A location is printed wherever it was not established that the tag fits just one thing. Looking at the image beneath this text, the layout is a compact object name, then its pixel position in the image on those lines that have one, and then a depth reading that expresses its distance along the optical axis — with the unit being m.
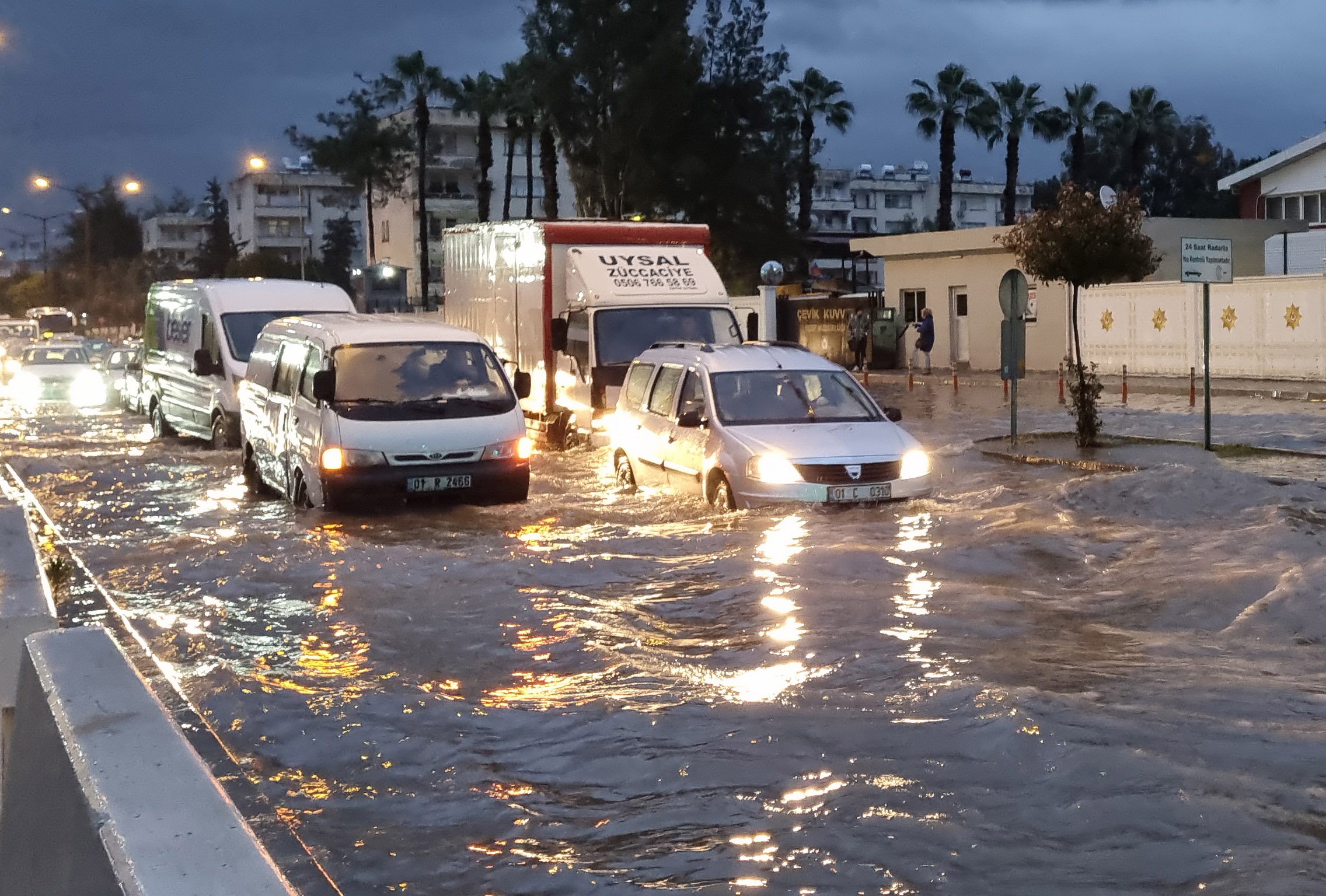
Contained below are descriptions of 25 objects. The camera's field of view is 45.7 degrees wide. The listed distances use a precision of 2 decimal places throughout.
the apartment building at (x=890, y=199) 124.38
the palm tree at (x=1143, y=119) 68.12
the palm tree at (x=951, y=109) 66.44
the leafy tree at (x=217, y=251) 83.00
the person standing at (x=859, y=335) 42.06
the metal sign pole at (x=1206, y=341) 17.36
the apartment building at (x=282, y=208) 112.00
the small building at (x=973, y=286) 38.06
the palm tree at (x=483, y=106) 67.31
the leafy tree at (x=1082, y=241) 21.05
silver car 12.43
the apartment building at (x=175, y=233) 142.12
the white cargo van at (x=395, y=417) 13.45
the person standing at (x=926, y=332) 40.38
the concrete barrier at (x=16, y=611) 4.78
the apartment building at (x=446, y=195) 85.12
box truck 19.16
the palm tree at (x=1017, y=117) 67.75
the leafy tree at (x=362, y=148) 73.12
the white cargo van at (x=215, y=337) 20.64
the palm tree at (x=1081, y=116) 67.56
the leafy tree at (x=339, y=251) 93.44
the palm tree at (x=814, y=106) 71.31
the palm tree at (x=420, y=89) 69.25
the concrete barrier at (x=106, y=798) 2.70
